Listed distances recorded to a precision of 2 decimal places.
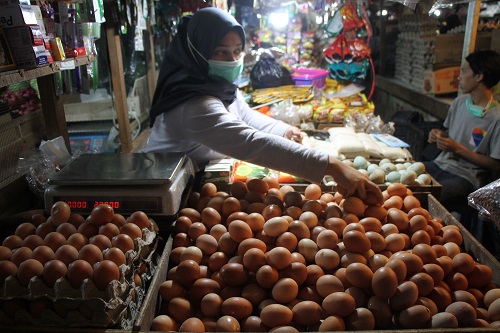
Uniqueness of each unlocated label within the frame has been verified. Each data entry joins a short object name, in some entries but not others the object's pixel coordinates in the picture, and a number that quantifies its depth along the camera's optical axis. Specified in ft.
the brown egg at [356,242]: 5.40
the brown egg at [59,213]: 5.42
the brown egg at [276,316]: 4.61
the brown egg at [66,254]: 4.65
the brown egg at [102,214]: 5.36
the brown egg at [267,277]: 5.10
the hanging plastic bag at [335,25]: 16.52
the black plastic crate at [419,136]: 14.48
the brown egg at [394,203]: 6.79
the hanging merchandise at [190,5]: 14.15
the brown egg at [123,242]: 4.92
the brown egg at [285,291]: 4.91
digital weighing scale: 5.82
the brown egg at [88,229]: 5.29
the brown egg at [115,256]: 4.63
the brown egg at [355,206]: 6.36
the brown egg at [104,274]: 4.31
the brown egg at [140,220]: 5.46
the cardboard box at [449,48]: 17.92
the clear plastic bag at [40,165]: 7.02
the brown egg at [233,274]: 5.22
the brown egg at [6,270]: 4.48
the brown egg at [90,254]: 4.63
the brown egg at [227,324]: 4.59
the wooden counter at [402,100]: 17.63
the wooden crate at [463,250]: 4.25
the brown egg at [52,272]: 4.37
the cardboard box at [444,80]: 17.87
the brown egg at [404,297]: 4.68
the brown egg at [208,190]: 7.16
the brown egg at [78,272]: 4.34
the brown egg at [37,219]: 5.75
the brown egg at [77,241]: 4.95
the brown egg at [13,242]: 5.03
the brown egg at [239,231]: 5.79
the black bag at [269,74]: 16.75
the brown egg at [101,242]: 4.94
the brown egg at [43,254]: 4.67
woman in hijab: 6.55
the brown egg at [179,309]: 4.95
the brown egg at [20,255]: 4.67
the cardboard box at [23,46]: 5.36
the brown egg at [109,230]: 5.17
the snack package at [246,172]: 8.38
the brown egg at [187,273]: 5.28
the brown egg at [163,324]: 4.66
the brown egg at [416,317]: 4.49
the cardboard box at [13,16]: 5.26
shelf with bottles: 5.11
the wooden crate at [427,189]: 7.89
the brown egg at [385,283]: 4.72
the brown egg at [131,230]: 5.19
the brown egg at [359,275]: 4.93
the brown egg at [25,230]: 5.34
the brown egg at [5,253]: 4.74
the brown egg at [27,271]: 4.42
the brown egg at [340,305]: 4.63
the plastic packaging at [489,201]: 5.09
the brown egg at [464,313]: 4.50
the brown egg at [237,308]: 4.85
